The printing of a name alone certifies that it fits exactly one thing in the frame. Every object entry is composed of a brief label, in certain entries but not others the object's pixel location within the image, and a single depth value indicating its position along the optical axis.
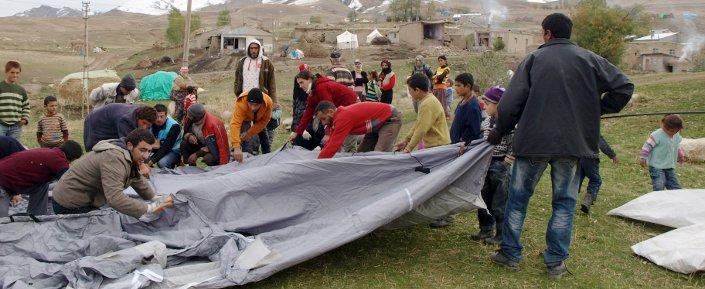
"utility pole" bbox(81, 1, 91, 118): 17.52
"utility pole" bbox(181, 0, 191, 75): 21.45
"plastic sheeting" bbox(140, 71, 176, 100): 20.77
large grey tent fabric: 4.42
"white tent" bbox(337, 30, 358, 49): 53.41
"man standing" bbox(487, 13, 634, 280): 4.47
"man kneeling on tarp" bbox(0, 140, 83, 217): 5.46
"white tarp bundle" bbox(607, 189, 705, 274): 4.97
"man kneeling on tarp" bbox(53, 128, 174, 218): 4.89
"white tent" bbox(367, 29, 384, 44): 58.43
